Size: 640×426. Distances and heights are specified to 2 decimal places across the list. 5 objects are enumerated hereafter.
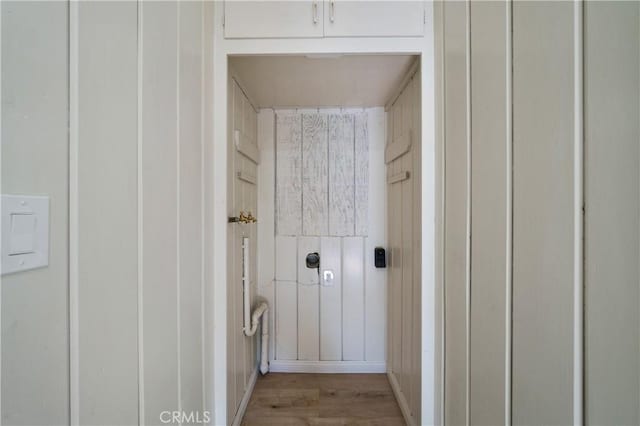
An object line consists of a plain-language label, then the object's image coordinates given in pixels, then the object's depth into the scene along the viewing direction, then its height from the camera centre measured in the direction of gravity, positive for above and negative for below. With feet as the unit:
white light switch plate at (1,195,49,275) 1.31 -0.11
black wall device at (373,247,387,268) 6.43 -1.07
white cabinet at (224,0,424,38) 3.62 +2.73
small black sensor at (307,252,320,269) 6.64 -1.18
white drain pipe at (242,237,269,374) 5.21 -2.26
